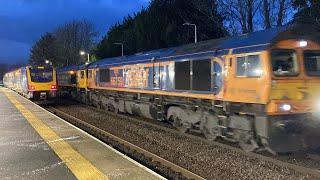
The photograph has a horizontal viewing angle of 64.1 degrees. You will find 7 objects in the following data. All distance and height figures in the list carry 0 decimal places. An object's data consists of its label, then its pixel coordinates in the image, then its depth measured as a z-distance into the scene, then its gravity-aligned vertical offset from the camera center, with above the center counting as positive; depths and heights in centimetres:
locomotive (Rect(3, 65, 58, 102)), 1864 +6
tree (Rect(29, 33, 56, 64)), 6520 +884
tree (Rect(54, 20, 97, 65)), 5521 +929
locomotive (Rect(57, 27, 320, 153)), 601 -27
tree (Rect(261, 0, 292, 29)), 2190 +585
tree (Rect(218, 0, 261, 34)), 2288 +617
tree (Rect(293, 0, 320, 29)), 1901 +535
